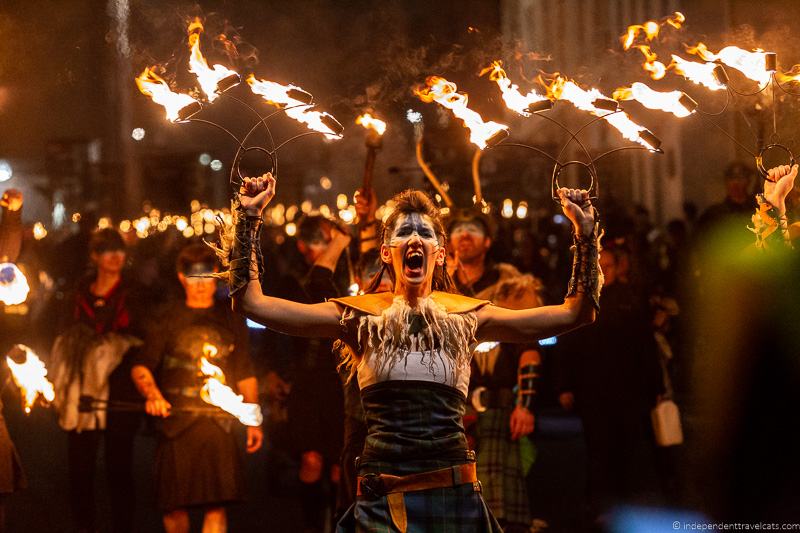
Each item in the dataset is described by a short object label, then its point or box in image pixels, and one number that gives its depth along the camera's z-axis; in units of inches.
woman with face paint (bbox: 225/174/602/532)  297.9
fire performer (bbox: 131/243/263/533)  482.0
